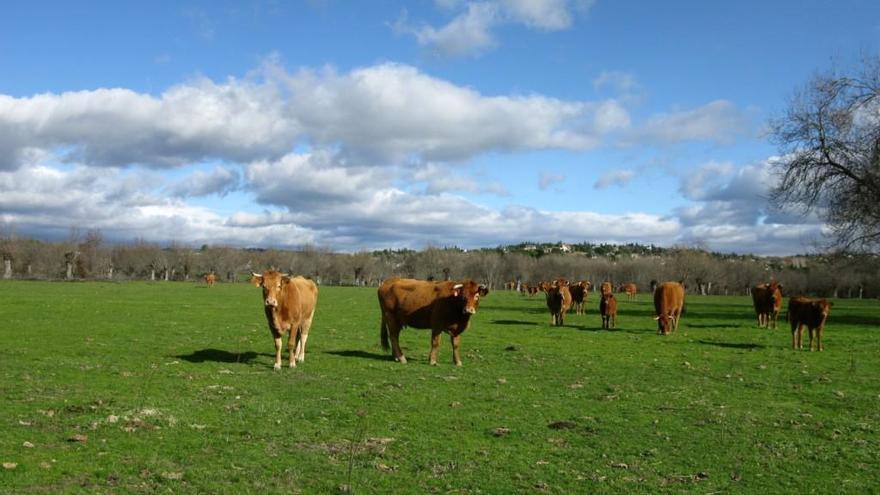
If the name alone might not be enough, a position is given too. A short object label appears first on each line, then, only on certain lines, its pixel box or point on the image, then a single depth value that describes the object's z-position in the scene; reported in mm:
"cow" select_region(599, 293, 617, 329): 30469
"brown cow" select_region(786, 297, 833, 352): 21844
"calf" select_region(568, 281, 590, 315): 41250
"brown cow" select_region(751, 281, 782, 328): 31797
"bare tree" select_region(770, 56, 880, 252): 38750
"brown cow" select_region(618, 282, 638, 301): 75100
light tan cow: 15570
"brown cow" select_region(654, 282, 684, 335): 28141
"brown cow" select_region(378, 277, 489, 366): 16906
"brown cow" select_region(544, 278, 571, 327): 31906
